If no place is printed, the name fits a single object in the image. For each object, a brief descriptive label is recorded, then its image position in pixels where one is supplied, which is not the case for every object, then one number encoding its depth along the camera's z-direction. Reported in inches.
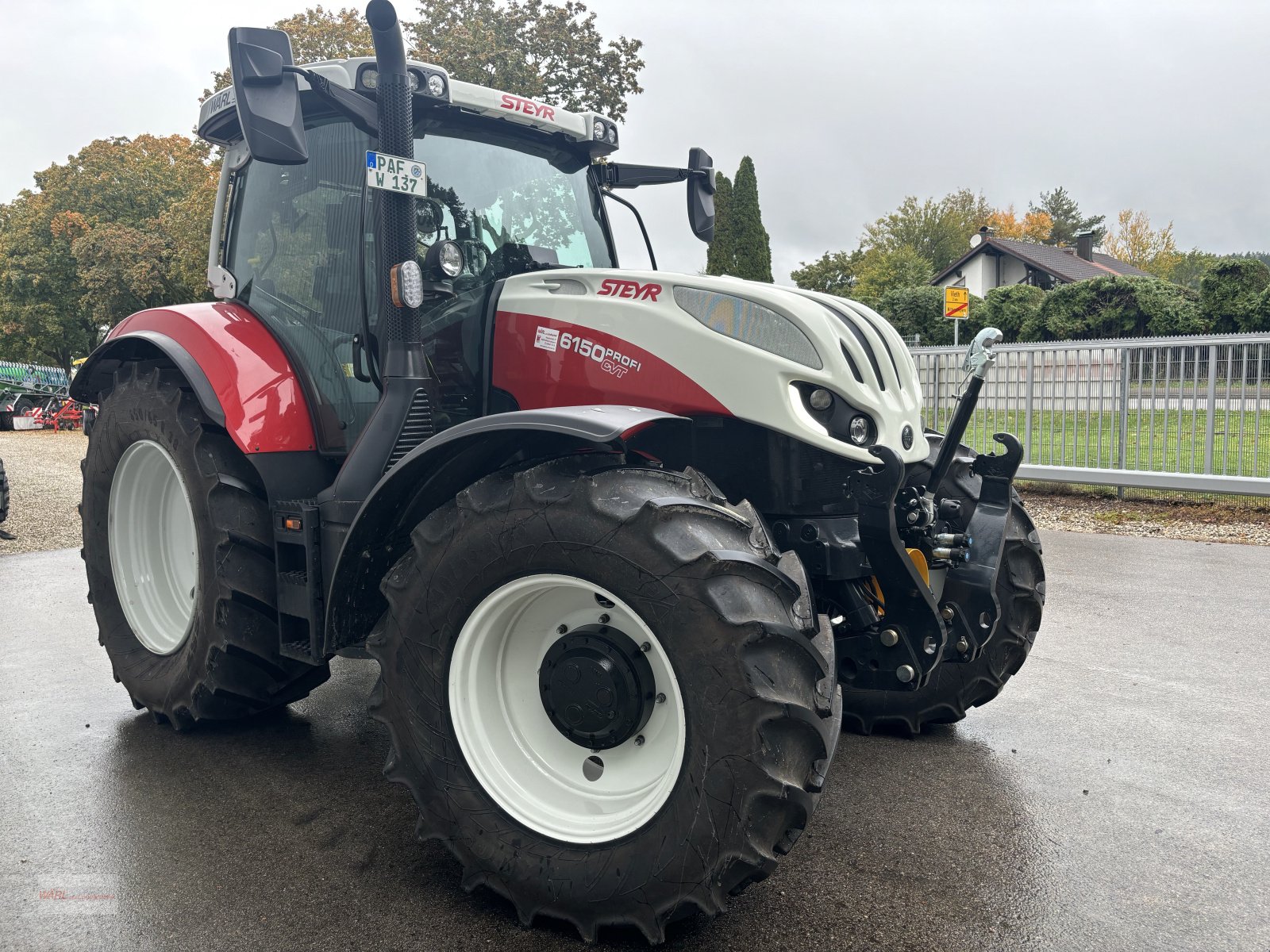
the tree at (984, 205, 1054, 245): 2851.9
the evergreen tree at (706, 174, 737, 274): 1399.1
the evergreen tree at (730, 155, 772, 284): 1416.1
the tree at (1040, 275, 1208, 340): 1026.1
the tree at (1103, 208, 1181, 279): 2743.6
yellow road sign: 590.6
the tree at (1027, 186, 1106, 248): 3501.5
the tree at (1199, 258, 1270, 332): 881.5
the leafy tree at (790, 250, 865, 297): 2650.1
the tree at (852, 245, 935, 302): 2166.6
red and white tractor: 97.7
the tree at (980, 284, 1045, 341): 1128.5
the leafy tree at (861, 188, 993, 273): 2635.3
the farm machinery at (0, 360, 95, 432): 1063.6
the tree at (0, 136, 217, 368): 1365.7
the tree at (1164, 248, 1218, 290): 3168.3
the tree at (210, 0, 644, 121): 981.8
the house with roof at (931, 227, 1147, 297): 2004.2
